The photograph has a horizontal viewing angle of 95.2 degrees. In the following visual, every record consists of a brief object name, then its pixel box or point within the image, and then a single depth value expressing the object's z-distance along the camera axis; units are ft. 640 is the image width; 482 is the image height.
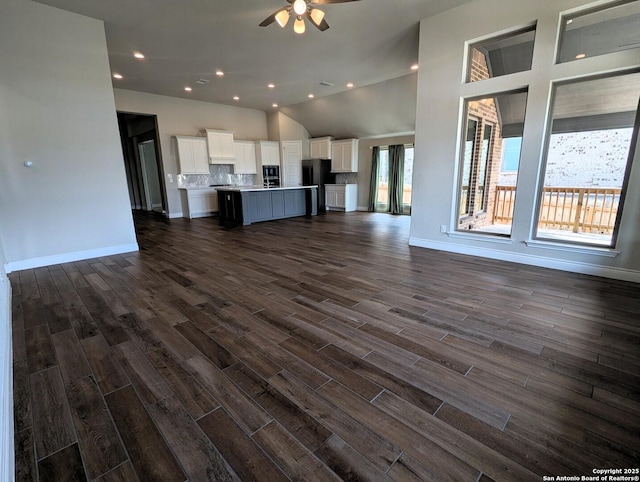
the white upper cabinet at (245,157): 30.17
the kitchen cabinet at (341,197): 32.49
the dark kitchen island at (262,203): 23.81
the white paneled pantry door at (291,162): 32.71
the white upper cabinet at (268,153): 31.27
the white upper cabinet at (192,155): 26.53
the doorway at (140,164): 31.22
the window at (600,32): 10.18
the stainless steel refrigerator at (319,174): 33.35
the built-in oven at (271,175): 32.42
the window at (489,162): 14.12
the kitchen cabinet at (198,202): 27.35
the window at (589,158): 10.78
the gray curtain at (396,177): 29.81
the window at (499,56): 12.62
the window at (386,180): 29.94
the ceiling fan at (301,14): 10.40
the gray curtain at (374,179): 31.32
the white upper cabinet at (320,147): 32.96
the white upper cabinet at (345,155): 31.99
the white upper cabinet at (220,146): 27.79
